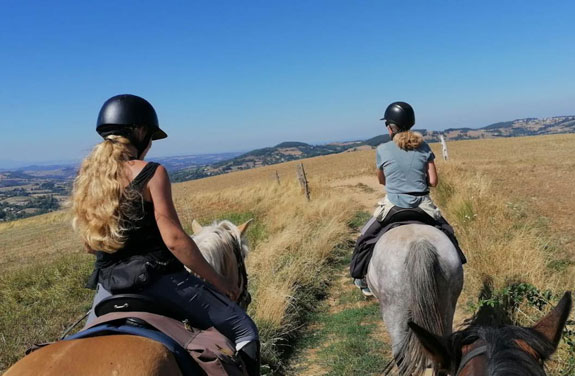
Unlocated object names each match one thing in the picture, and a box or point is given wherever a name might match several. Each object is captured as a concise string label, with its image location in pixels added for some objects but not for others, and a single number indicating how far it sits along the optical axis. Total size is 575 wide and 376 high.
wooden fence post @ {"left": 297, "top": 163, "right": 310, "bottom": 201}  16.28
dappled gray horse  3.34
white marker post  26.01
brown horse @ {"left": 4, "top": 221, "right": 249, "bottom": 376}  1.72
